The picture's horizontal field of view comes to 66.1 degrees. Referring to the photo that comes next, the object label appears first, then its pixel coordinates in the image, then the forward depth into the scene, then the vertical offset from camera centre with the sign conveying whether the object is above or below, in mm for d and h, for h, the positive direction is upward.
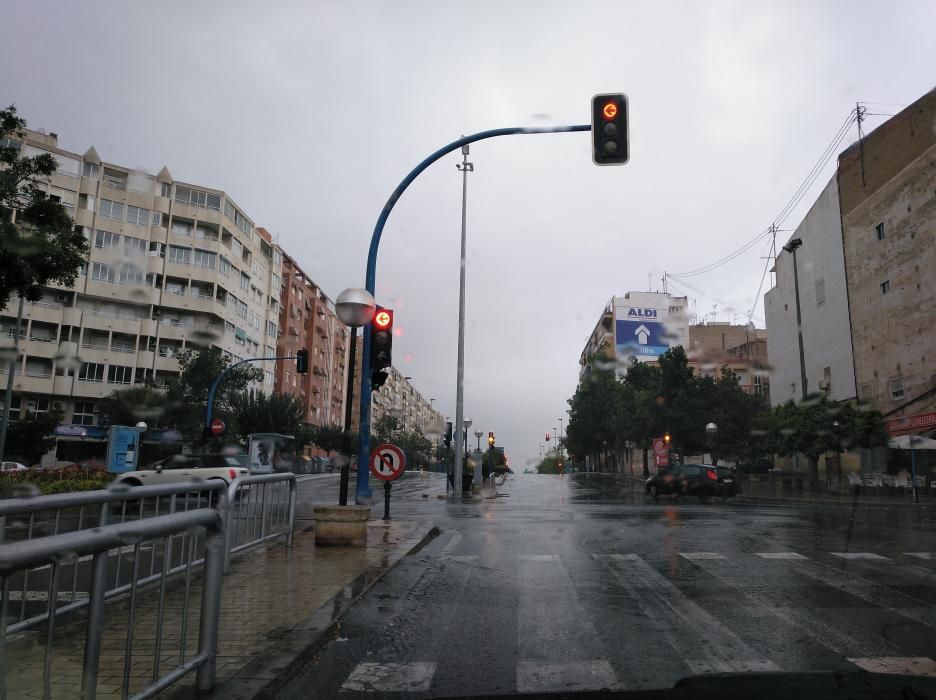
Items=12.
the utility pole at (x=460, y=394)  25797 +2574
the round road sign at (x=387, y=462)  12148 -47
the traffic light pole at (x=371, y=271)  10312 +2846
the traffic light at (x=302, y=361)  23412 +3183
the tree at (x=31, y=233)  14555 +4620
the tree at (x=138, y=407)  42000 +2875
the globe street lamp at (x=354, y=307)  8938 +1872
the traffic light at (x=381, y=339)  10188 +1697
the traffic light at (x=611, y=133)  10391 +4740
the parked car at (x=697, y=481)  25750 -538
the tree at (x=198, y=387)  39469 +3818
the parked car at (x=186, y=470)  18156 -396
